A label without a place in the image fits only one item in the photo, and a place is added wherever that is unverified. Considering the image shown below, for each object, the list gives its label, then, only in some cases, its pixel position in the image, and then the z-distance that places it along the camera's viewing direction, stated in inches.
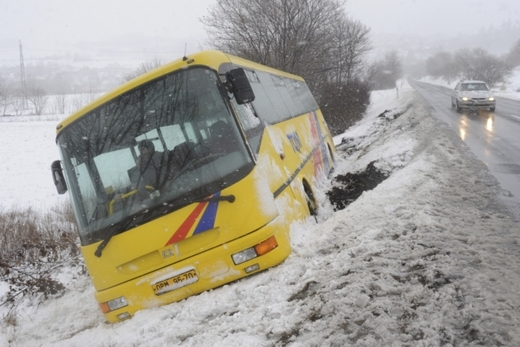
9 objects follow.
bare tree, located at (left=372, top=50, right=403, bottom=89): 3245.6
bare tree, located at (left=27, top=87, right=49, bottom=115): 2797.5
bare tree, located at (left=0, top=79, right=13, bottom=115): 3083.2
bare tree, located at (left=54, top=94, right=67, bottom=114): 2692.4
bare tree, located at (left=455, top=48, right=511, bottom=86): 2197.3
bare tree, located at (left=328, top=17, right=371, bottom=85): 1325.0
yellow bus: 159.9
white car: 849.5
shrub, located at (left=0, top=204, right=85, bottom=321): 271.4
